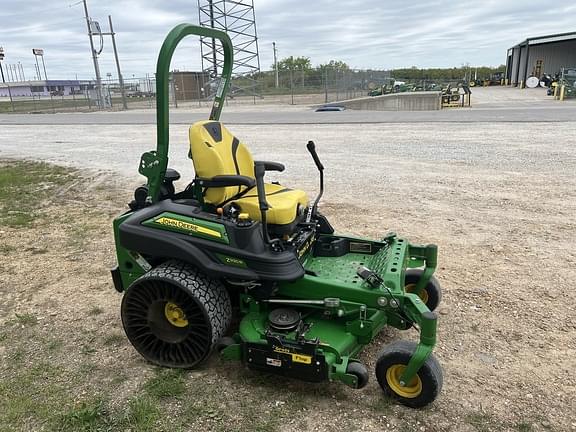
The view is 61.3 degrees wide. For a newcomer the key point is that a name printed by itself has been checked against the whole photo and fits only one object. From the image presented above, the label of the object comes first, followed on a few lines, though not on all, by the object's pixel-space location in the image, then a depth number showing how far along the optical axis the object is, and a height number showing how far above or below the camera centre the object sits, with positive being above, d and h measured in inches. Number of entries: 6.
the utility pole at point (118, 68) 1172.0 +46.1
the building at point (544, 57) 1834.4 +29.5
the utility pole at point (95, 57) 1143.0 +74.1
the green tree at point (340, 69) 1140.2 +16.7
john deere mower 109.4 -49.7
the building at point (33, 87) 3125.0 +34.4
